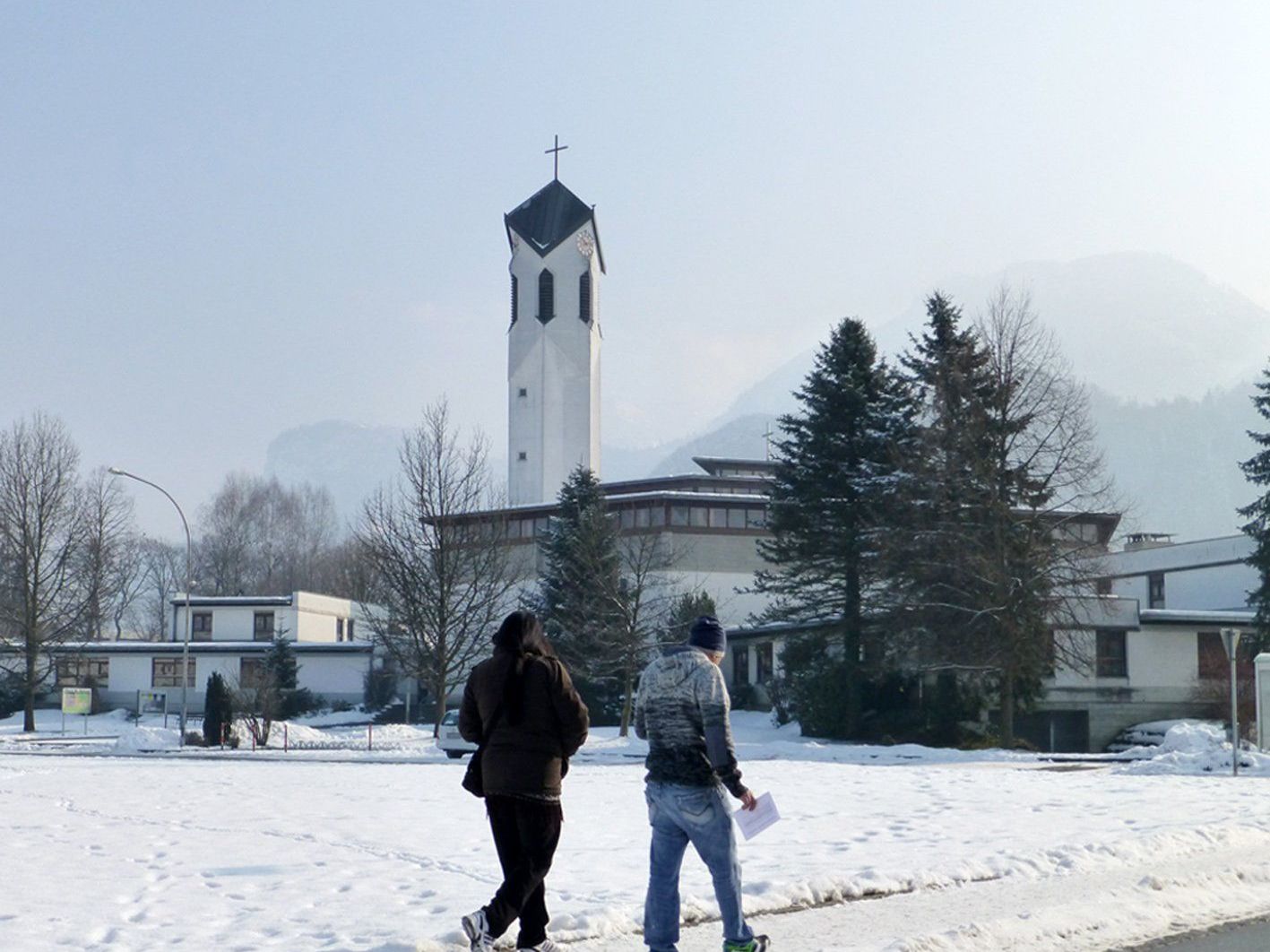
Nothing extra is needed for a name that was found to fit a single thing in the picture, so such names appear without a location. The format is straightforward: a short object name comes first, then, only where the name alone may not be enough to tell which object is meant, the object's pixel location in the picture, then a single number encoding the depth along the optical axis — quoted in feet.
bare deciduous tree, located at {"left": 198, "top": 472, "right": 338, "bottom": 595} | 378.32
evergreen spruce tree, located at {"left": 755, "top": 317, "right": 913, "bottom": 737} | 144.56
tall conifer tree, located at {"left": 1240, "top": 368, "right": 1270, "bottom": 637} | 149.59
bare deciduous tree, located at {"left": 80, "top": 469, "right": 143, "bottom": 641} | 201.16
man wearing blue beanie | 24.75
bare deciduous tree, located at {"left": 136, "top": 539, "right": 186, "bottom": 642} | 402.11
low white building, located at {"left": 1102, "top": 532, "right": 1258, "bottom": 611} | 221.46
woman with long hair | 25.17
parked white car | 119.34
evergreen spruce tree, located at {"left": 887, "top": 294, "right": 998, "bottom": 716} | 124.47
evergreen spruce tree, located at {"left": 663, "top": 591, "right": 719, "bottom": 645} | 160.45
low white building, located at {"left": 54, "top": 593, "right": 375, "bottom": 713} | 228.84
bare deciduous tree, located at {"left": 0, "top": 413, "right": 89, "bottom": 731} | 191.42
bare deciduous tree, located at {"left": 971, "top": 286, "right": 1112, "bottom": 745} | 122.93
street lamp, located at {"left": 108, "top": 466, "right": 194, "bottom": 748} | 139.33
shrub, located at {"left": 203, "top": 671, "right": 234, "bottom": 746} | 146.00
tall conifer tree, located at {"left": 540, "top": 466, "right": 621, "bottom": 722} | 157.17
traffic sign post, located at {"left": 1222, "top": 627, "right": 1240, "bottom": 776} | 86.63
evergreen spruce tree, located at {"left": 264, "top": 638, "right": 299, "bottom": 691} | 214.48
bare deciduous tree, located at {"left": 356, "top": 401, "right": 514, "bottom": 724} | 145.38
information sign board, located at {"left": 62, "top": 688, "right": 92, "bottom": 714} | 176.86
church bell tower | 296.71
